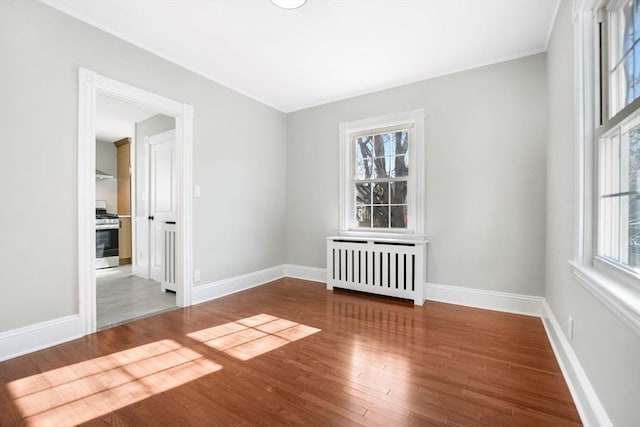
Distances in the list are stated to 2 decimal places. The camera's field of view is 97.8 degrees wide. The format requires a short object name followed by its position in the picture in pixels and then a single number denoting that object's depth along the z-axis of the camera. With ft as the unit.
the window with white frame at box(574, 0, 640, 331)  3.98
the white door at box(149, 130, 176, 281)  13.41
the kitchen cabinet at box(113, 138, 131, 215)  20.22
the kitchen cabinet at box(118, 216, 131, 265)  18.51
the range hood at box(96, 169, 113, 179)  18.69
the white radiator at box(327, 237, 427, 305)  10.76
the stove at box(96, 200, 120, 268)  17.10
